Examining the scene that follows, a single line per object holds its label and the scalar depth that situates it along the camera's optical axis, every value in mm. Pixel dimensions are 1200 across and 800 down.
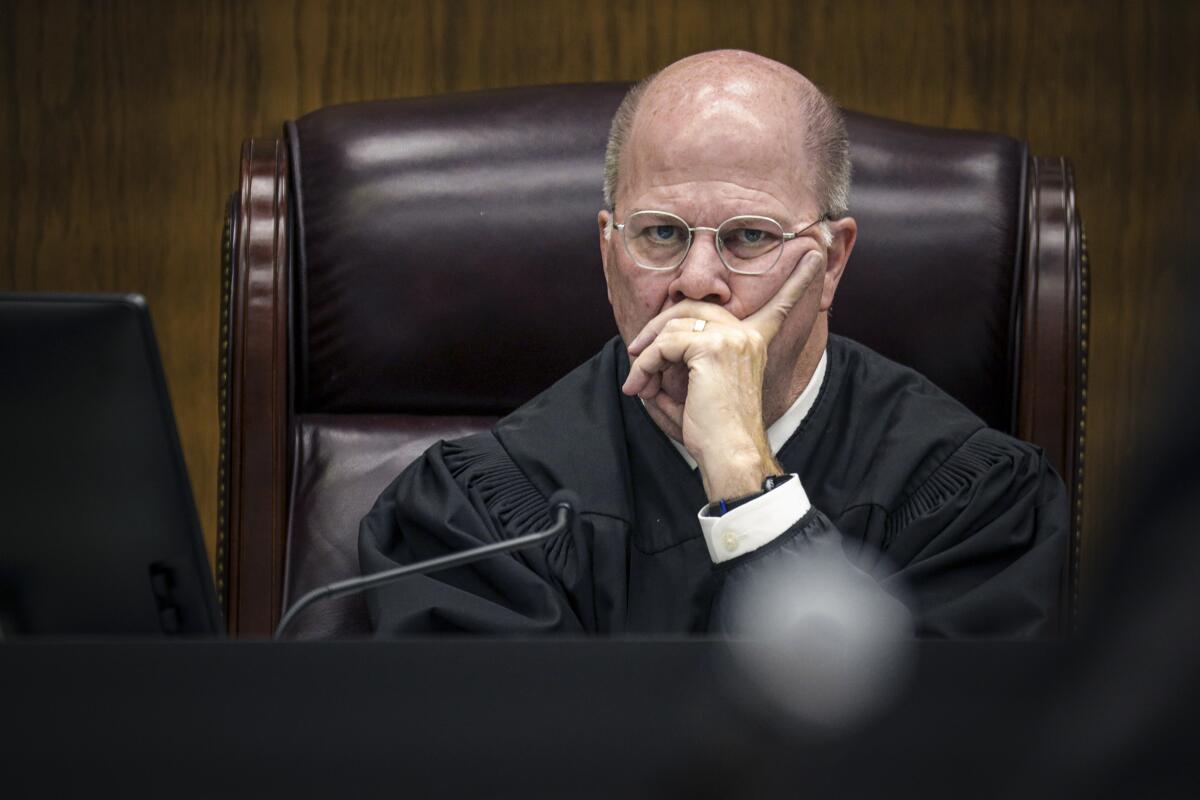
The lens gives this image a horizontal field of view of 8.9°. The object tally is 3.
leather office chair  5928
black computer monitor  5241
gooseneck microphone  5328
